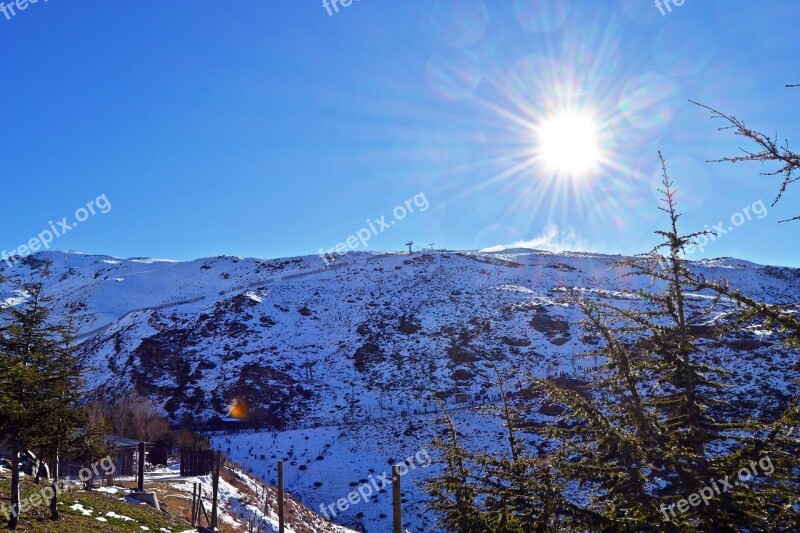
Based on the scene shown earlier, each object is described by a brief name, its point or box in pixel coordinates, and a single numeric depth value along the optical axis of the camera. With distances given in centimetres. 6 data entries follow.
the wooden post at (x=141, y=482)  2173
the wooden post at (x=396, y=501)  906
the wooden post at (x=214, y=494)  1864
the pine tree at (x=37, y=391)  1190
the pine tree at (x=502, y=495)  671
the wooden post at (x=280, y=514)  1655
